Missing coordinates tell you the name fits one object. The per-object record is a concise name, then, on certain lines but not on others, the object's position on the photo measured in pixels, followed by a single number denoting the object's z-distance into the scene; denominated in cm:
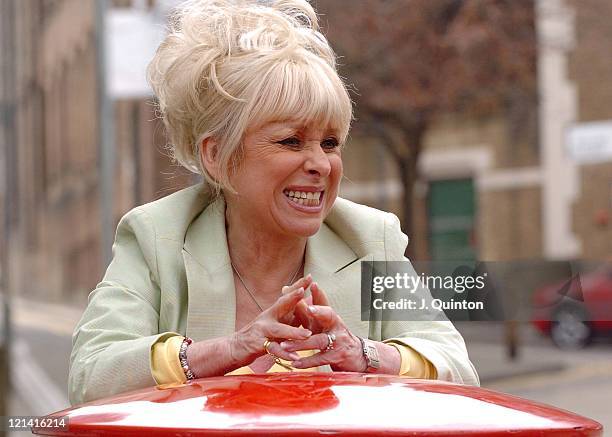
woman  208
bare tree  1478
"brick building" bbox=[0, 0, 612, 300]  2084
